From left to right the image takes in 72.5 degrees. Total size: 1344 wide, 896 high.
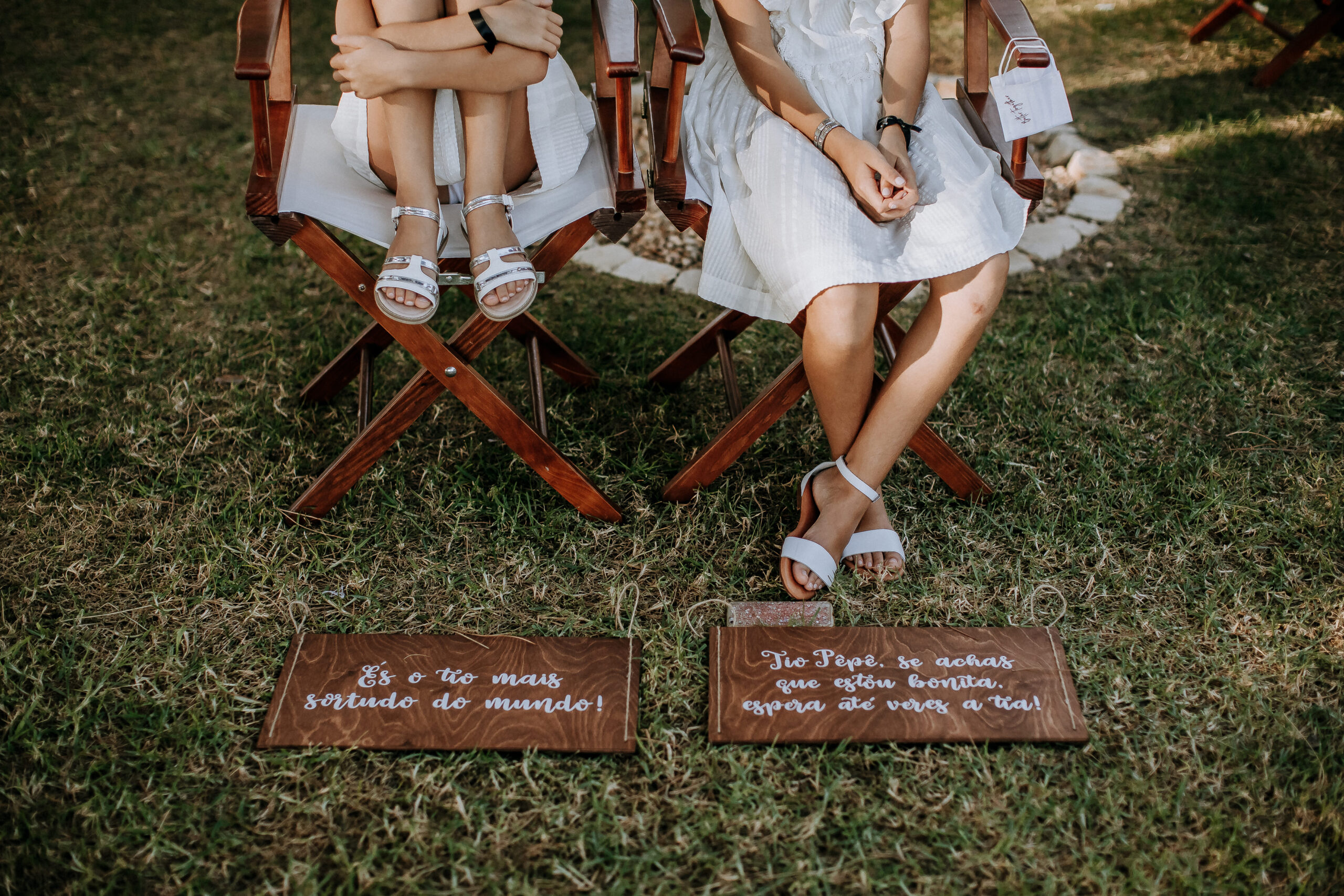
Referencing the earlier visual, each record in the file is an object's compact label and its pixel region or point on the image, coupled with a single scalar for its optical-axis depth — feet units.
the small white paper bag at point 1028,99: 6.62
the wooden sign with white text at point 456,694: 5.90
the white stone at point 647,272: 10.50
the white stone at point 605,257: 10.72
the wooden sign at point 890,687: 5.96
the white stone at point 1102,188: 11.84
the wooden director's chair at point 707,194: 6.06
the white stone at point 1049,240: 10.85
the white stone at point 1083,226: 11.18
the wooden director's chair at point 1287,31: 13.64
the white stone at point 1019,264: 10.55
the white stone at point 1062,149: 12.77
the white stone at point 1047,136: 13.23
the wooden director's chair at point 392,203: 6.18
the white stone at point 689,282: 10.36
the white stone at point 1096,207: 11.44
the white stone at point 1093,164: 12.20
